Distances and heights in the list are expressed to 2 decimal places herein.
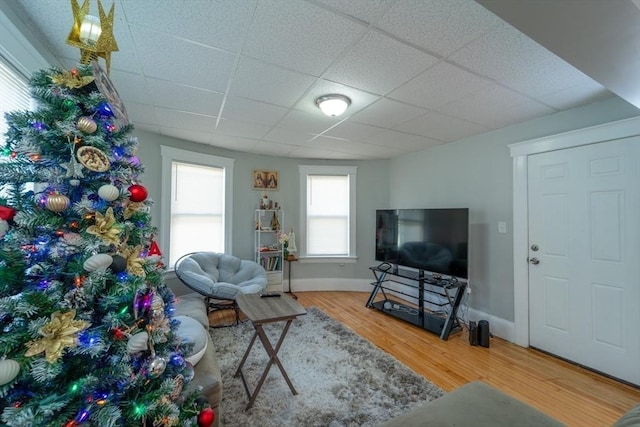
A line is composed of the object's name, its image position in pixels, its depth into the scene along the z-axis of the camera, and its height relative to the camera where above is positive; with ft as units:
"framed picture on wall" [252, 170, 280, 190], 14.58 +2.20
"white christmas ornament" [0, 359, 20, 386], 2.13 -1.28
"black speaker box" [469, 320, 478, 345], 9.18 -4.03
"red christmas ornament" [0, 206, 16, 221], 2.52 +0.03
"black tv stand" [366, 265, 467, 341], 9.95 -3.94
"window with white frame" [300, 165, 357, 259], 15.50 +0.46
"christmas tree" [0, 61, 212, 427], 2.32 -0.63
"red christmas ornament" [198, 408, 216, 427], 3.29 -2.55
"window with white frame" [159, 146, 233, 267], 11.73 +0.73
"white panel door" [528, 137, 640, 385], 7.10 -1.05
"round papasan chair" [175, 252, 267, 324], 10.35 -2.58
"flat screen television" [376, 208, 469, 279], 10.12 -0.87
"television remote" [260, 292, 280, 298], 7.71 -2.29
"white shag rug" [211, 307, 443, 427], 5.74 -4.33
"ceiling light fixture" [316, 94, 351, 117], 7.55 +3.40
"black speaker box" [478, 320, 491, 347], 9.08 -4.01
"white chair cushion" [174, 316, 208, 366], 4.67 -2.30
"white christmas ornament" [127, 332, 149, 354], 2.73 -1.33
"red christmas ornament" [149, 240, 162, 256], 3.54 -0.45
